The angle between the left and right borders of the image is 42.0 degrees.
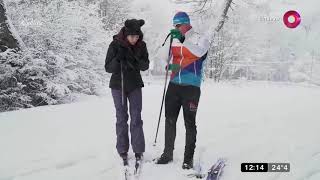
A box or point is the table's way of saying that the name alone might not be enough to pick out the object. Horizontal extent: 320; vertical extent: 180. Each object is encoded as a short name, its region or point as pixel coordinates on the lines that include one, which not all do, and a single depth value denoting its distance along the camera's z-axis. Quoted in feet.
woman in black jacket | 15.24
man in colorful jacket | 14.90
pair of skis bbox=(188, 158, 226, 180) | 14.49
